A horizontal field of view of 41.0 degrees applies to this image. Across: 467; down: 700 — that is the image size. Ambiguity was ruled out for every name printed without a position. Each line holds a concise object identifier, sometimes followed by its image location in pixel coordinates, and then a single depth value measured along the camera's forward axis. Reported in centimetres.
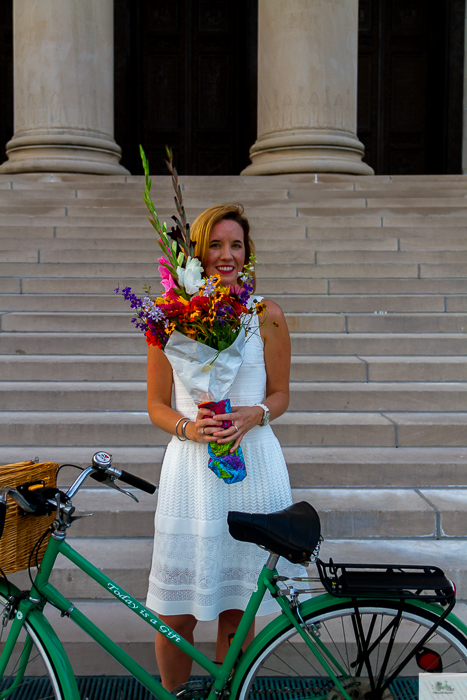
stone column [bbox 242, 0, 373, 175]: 912
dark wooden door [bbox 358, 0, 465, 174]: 1456
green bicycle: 192
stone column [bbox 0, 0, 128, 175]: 911
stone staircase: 388
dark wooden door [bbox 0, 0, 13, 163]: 1463
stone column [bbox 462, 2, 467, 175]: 1286
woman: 231
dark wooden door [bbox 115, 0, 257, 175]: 1489
